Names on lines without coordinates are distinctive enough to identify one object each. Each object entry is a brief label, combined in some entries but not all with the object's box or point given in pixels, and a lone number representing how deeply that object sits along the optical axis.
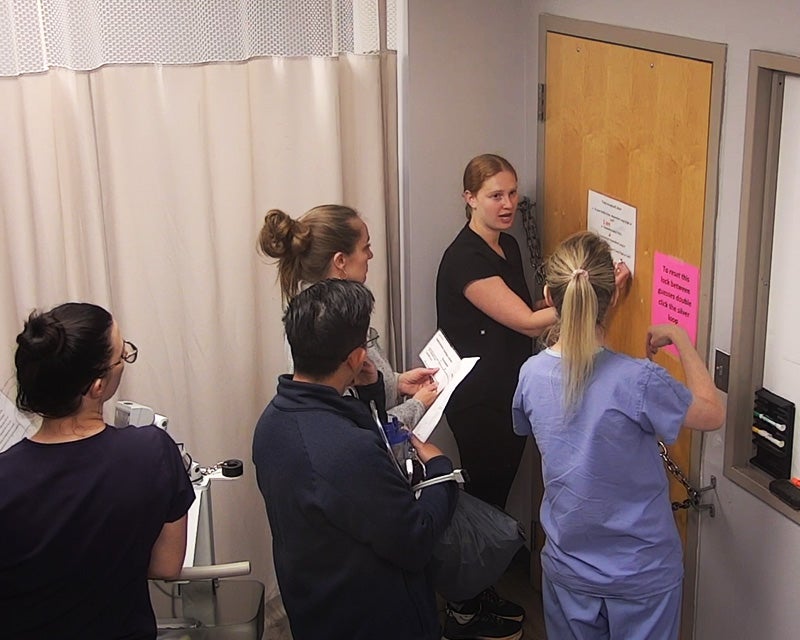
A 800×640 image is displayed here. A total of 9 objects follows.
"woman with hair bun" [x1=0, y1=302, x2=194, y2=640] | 1.74
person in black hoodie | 1.82
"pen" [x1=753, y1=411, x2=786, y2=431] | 2.23
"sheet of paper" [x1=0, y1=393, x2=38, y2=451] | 2.24
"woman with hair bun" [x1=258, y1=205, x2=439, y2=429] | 2.50
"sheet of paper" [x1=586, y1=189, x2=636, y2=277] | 2.66
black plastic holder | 2.21
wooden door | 2.37
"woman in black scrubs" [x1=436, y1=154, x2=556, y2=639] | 2.96
